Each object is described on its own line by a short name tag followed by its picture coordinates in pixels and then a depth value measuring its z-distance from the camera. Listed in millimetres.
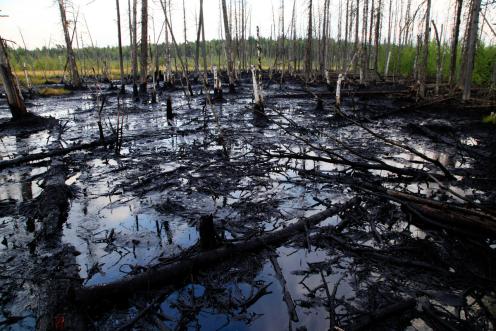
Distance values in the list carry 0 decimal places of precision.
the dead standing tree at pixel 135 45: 22203
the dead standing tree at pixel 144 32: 20094
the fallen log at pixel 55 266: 2736
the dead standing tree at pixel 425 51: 15852
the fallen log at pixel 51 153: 7766
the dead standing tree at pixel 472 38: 13617
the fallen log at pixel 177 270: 3115
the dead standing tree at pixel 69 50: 27250
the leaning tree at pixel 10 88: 12672
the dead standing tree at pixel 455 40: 16644
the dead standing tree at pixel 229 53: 21984
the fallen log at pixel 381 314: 2783
